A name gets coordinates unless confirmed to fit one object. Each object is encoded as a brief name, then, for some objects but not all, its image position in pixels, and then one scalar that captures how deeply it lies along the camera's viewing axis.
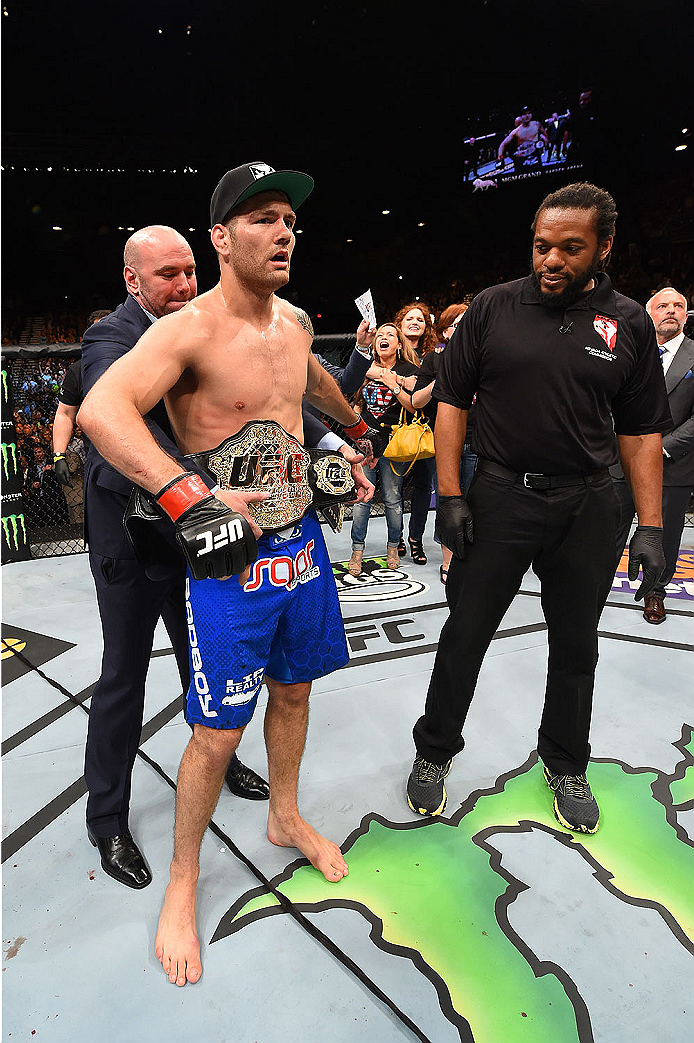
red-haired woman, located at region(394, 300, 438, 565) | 3.79
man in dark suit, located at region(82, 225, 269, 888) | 1.54
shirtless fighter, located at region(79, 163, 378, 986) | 1.07
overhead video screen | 9.54
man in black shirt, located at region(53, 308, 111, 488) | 3.21
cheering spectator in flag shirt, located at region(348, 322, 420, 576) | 3.67
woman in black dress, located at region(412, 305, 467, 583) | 3.47
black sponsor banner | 4.50
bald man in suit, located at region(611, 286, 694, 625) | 3.22
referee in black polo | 1.54
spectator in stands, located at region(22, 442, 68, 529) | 5.23
